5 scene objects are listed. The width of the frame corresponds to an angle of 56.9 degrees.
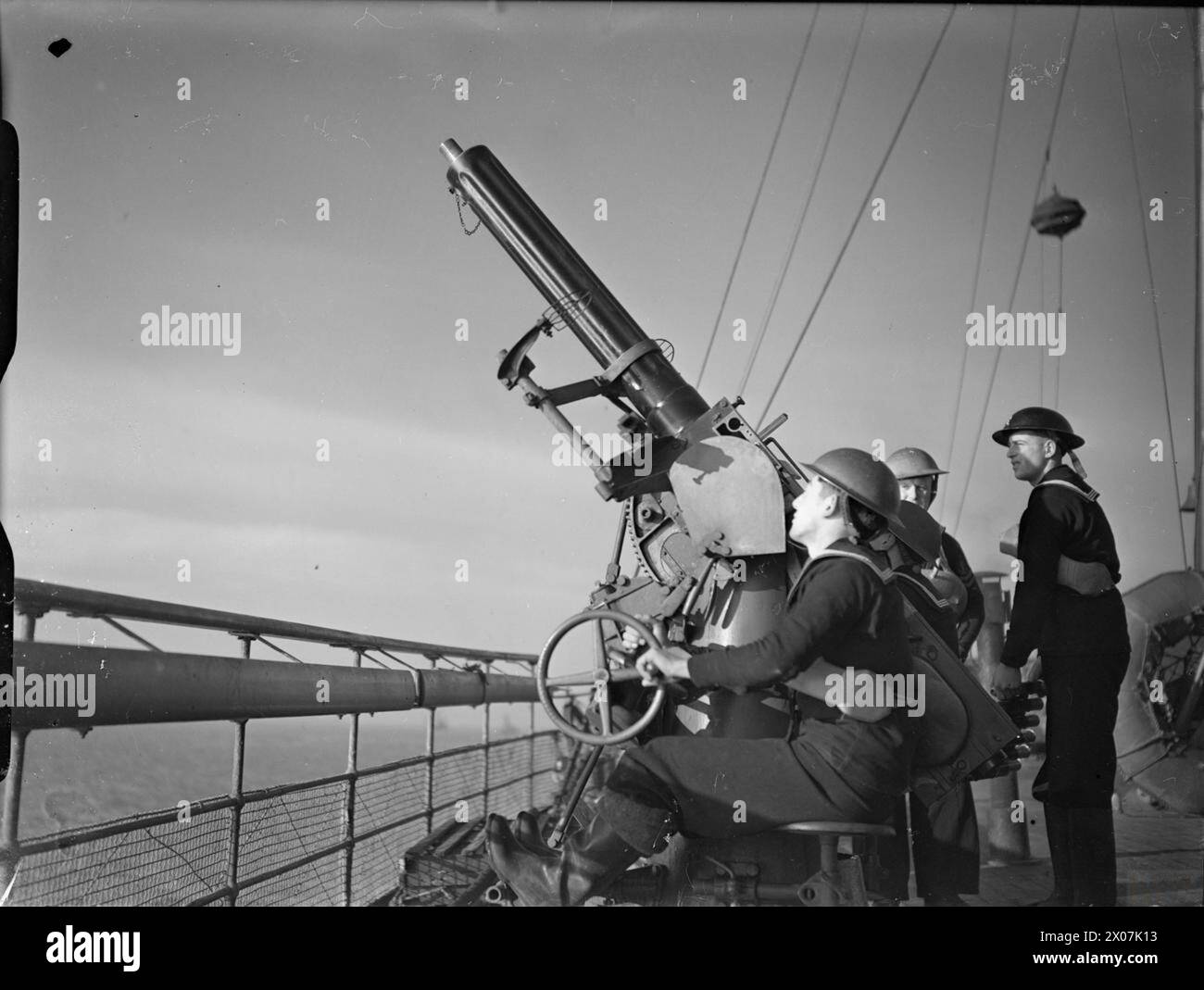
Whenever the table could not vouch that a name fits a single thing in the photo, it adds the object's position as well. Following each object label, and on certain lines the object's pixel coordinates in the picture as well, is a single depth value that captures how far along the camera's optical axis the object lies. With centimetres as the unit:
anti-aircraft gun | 337
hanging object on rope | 480
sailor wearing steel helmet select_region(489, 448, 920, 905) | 302
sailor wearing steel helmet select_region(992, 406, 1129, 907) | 396
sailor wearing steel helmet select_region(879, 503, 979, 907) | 410
